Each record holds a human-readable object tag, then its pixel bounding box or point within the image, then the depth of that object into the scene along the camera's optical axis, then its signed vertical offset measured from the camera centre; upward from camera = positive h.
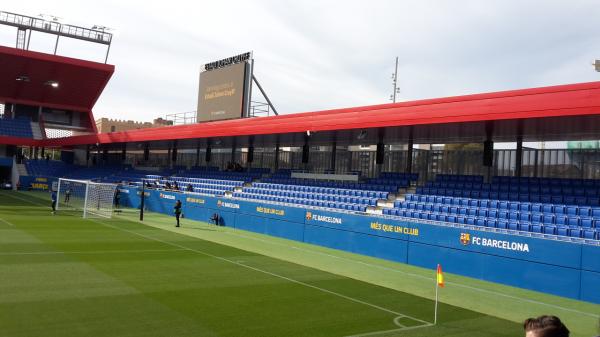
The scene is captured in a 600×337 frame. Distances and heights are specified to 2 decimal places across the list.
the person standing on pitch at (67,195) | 36.00 -2.06
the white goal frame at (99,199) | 31.82 -2.03
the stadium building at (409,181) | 15.57 +0.30
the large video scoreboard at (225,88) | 41.03 +7.96
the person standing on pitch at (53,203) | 28.20 -2.10
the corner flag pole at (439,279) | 9.67 -1.73
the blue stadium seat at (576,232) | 14.97 -0.97
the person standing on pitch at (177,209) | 26.33 -1.86
